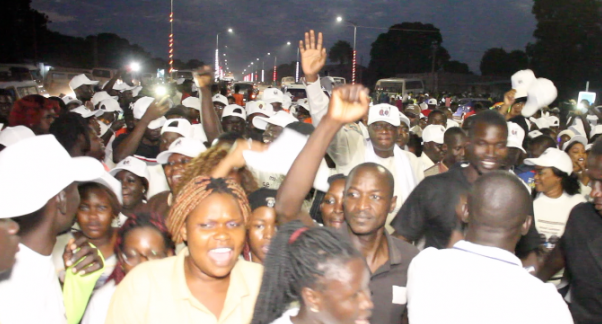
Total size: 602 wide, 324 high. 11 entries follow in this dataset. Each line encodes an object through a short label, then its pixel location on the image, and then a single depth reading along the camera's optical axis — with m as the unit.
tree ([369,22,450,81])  81.69
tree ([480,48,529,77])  62.97
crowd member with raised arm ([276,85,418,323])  2.88
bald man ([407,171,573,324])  1.96
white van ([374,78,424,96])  31.13
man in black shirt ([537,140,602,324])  3.08
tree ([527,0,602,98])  31.00
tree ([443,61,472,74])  82.74
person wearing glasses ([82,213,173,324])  3.01
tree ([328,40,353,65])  86.57
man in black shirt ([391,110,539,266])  3.63
